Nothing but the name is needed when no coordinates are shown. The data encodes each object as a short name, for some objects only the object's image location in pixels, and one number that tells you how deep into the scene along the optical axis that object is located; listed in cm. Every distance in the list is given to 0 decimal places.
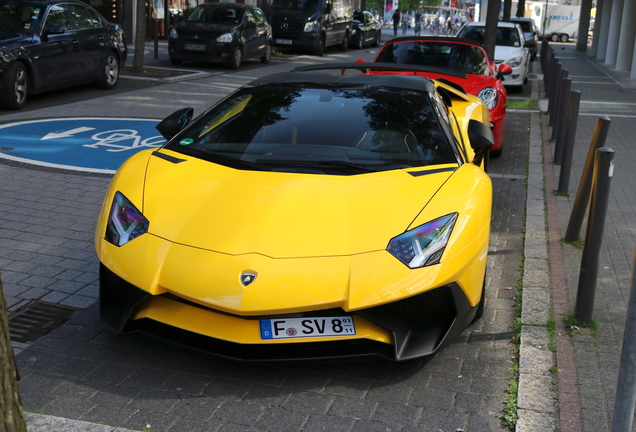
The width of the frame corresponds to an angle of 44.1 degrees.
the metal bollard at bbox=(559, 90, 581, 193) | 799
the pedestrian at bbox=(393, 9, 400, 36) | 5301
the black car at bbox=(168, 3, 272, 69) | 1981
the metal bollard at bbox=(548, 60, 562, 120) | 1242
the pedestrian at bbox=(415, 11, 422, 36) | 5534
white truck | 5566
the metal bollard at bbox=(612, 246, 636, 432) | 294
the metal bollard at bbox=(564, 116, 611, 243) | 596
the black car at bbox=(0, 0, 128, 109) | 1184
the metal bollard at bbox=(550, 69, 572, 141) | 966
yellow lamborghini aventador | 367
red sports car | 1168
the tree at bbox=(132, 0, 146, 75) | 1673
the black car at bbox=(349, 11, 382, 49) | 3312
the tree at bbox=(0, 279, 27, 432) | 260
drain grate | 434
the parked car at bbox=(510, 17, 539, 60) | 2776
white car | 1791
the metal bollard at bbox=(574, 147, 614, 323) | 452
